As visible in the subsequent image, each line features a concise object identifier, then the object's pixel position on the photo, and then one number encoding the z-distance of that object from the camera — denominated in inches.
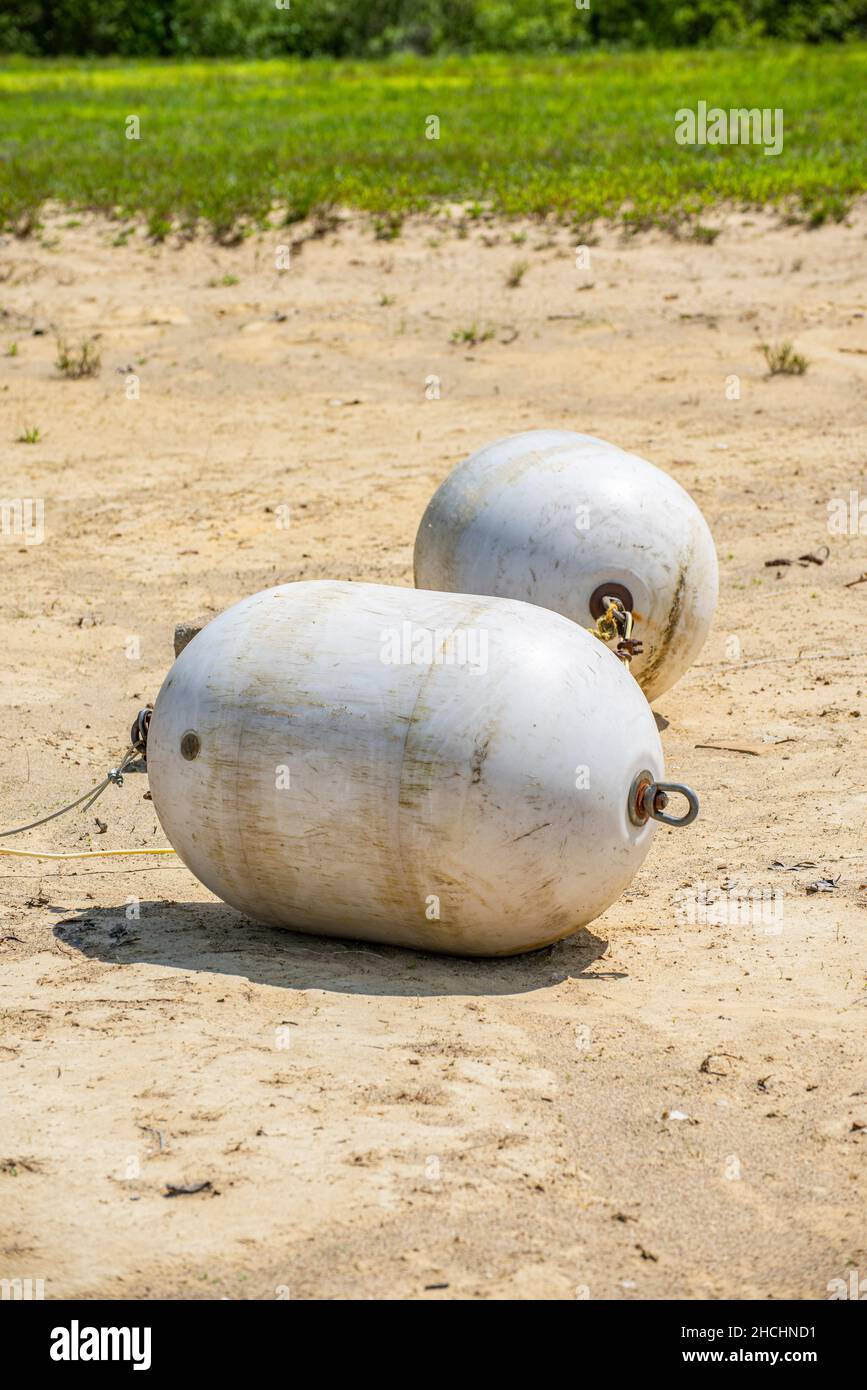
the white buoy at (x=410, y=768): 402.3
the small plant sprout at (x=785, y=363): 1048.8
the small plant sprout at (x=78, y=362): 1101.1
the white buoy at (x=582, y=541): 581.0
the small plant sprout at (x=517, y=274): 1197.7
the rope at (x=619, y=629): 563.5
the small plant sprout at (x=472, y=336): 1131.3
